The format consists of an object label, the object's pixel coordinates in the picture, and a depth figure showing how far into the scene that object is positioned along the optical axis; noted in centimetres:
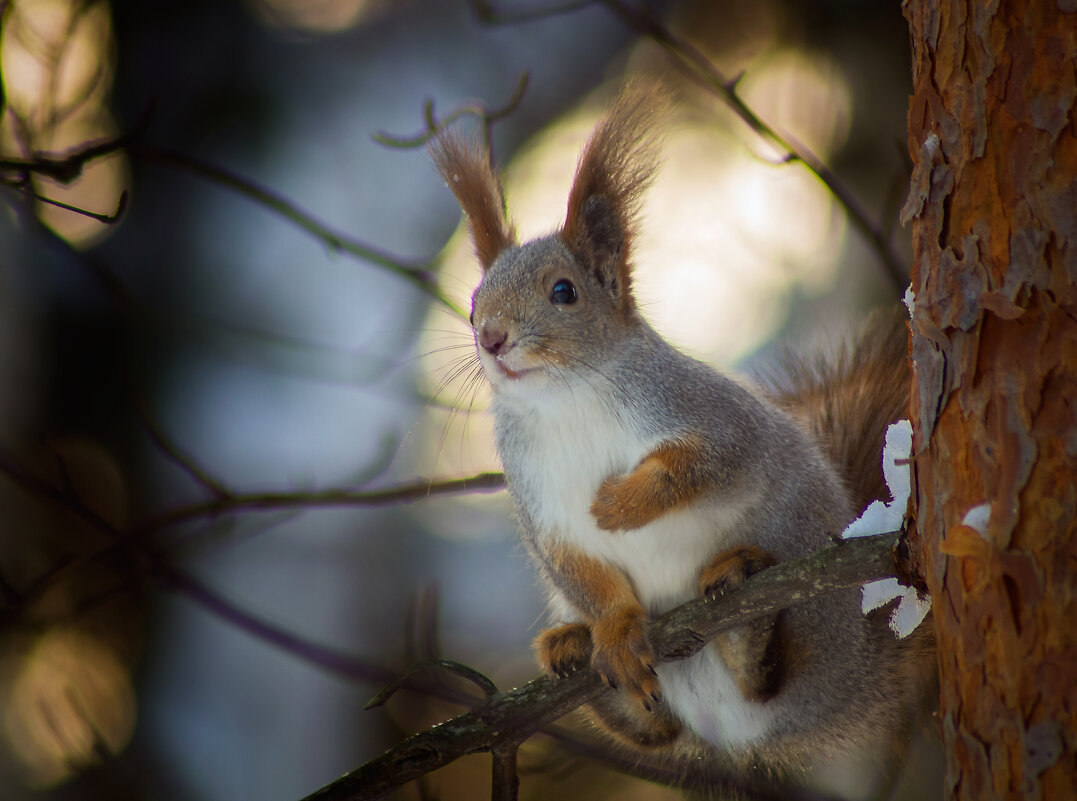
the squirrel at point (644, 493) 308
